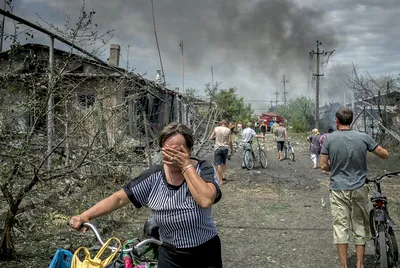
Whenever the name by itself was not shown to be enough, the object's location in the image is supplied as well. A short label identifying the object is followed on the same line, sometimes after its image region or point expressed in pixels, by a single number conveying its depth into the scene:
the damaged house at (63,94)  4.49
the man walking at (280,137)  16.97
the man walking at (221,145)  11.23
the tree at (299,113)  49.58
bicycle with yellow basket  2.19
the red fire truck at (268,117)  65.75
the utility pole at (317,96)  37.66
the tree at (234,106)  49.11
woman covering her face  2.56
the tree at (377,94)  15.33
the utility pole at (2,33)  4.24
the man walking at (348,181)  4.63
